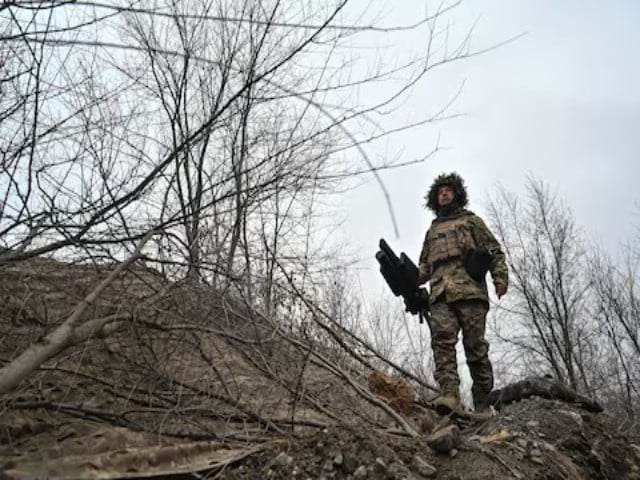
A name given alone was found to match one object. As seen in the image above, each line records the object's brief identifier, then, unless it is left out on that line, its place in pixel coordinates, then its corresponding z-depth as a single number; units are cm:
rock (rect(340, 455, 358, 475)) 203
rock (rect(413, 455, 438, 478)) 218
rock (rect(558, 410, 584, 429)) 309
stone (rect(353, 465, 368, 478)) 200
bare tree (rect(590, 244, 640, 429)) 1183
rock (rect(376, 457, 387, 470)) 205
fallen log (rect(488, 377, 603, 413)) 352
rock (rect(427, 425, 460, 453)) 239
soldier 381
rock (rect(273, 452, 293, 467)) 206
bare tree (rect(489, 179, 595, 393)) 1337
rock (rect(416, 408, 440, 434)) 328
